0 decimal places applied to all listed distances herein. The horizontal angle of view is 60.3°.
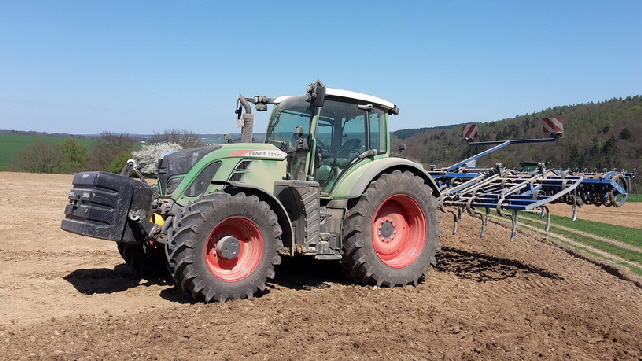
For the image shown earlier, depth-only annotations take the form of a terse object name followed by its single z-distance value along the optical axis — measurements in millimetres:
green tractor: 5477
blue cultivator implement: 7668
